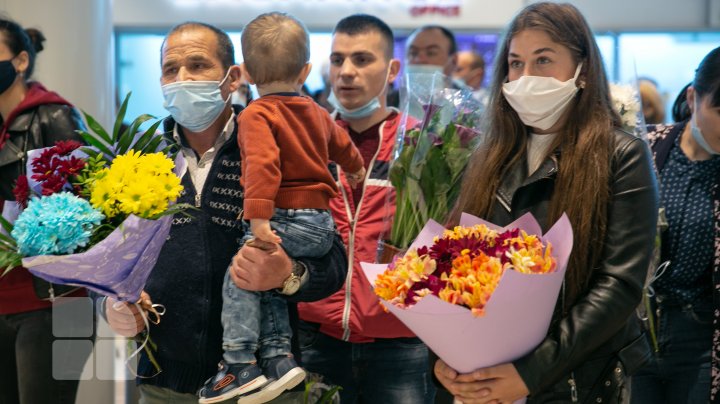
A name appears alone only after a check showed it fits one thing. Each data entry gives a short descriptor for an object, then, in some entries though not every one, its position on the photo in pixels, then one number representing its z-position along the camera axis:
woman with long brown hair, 2.47
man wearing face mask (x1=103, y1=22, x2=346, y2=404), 2.80
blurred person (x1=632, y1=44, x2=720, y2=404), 3.39
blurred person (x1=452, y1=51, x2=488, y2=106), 7.41
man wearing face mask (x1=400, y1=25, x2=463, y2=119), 5.84
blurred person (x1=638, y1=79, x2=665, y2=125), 5.29
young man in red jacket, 3.35
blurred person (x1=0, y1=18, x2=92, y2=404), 3.51
